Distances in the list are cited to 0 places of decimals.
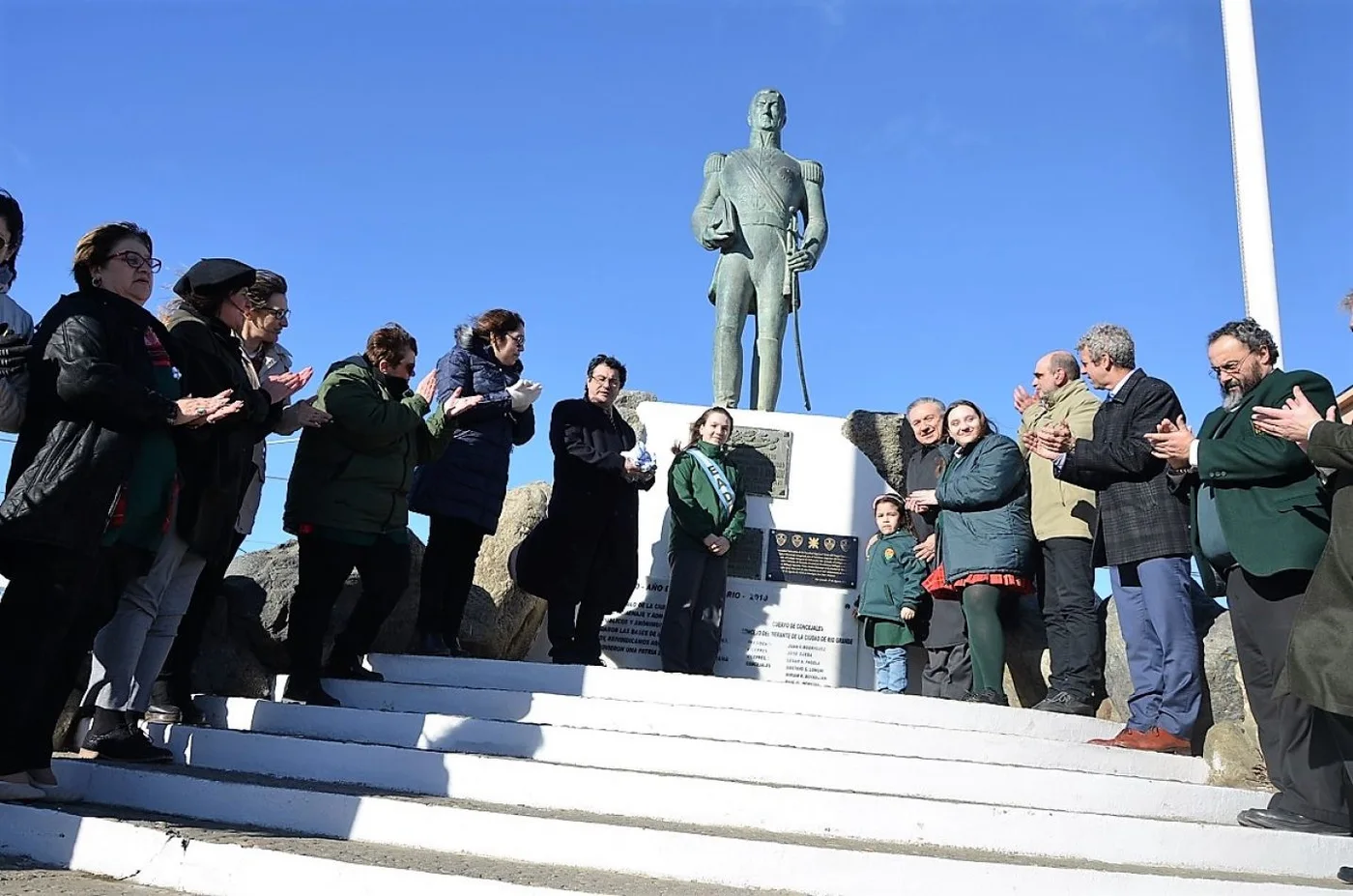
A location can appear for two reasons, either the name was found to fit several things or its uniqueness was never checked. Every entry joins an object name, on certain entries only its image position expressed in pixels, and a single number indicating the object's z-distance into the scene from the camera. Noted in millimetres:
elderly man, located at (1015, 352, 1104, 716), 5078
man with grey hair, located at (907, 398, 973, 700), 5758
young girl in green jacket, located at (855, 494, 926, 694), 6043
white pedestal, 6695
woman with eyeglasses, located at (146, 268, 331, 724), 4371
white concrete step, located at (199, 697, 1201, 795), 3730
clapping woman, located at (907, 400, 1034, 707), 5113
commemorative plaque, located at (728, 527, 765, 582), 6848
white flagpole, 7875
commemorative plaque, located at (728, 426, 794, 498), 7105
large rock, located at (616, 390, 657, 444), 7387
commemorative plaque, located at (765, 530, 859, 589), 6859
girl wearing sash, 6141
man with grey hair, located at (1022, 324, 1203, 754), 4473
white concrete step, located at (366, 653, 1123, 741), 4535
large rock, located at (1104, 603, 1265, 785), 4148
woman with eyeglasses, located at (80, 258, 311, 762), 3773
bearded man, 3566
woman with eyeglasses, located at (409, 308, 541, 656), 5355
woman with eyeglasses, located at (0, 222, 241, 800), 3068
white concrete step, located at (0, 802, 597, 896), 2709
